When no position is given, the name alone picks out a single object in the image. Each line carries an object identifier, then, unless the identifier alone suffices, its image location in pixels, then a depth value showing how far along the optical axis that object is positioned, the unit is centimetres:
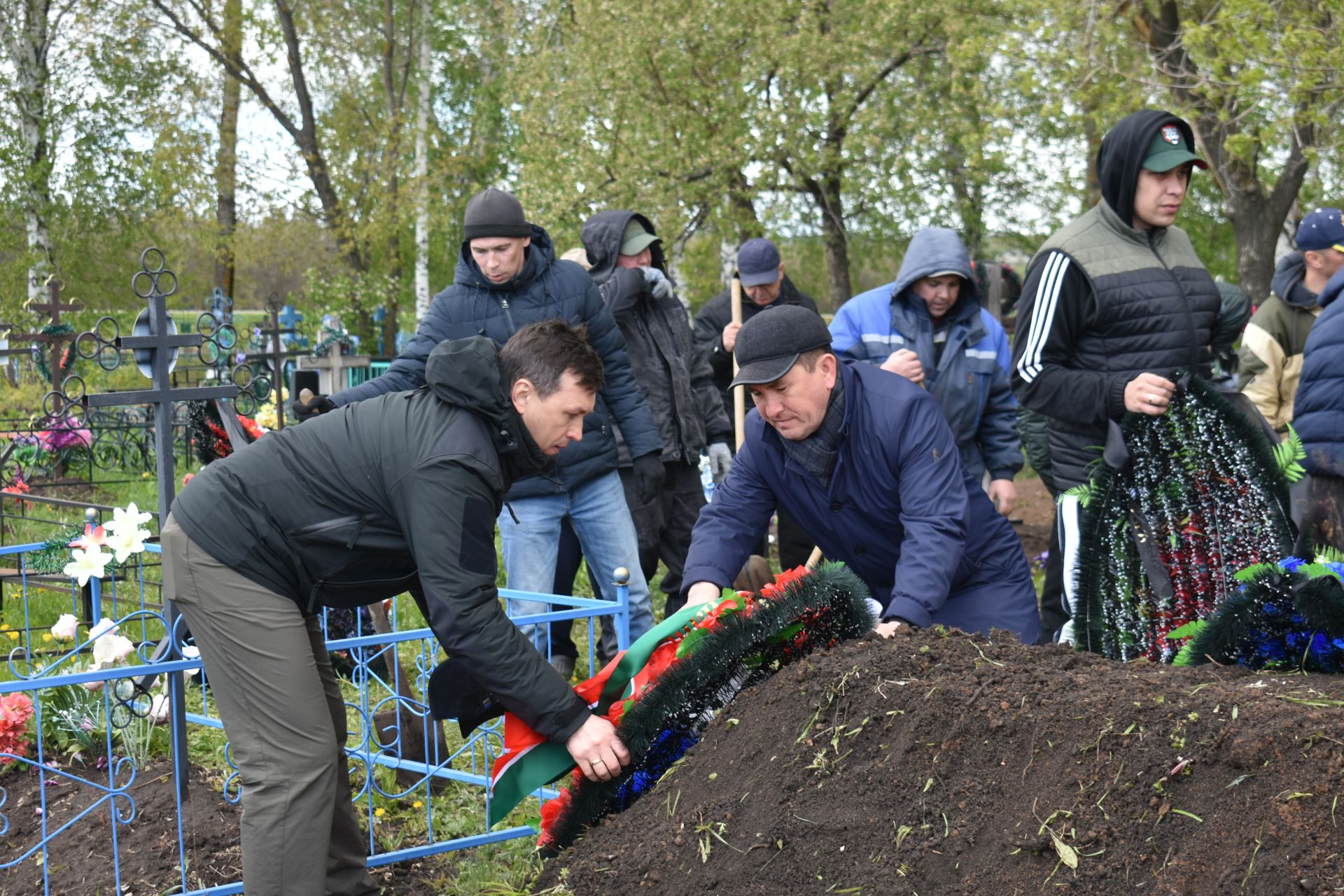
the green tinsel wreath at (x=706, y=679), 269
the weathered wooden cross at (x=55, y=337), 1034
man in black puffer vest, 396
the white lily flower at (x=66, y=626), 452
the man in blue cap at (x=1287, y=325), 632
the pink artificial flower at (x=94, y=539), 395
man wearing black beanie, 425
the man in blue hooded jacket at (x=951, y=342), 470
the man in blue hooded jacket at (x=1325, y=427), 419
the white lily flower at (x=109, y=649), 391
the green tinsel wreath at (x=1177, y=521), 350
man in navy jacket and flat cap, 317
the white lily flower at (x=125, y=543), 387
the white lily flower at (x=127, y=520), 388
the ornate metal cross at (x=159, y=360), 374
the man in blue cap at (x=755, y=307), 571
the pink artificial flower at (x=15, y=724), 420
